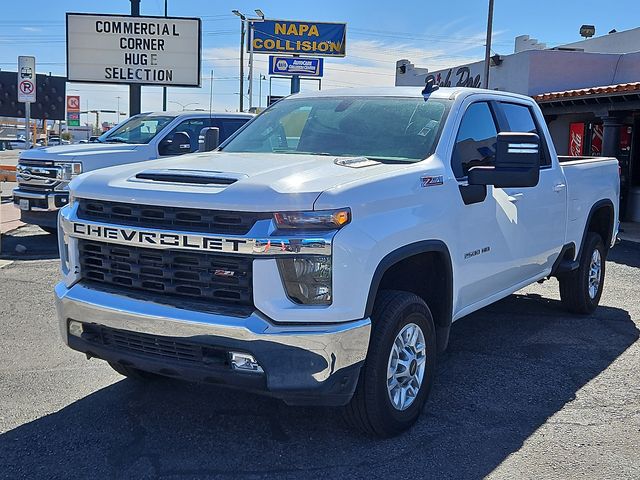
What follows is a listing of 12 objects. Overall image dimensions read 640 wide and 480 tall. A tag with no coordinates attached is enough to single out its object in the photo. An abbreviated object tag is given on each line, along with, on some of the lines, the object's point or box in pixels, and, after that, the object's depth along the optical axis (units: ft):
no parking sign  54.29
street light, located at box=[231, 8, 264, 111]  128.36
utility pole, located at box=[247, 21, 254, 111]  128.98
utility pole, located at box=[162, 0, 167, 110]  101.62
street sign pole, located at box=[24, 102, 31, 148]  55.41
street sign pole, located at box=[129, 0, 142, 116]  62.28
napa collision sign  129.39
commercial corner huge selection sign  63.26
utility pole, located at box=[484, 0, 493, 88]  74.84
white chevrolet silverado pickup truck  11.54
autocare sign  127.54
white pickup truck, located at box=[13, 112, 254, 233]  33.65
